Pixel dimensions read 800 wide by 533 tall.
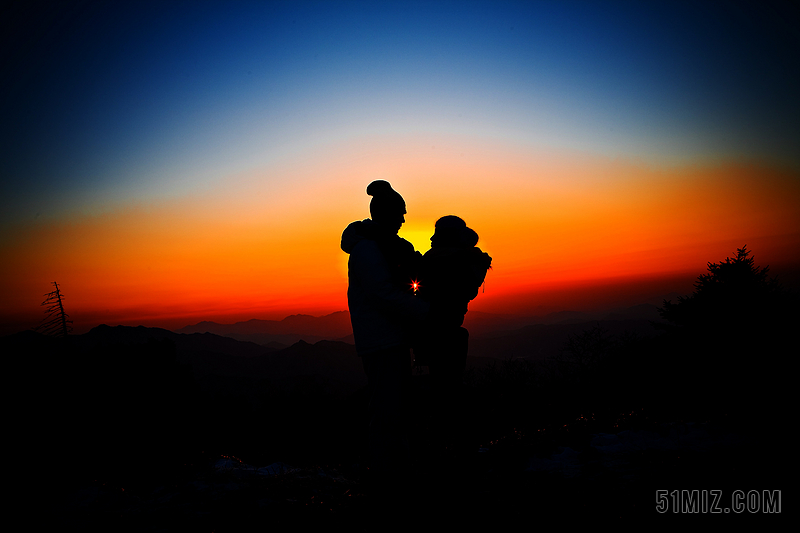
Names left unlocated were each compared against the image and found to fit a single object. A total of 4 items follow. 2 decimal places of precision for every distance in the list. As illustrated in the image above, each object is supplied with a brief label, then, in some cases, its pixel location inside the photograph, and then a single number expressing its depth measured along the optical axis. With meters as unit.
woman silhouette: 3.54
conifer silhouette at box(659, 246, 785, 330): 30.02
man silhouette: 3.40
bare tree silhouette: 17.77
